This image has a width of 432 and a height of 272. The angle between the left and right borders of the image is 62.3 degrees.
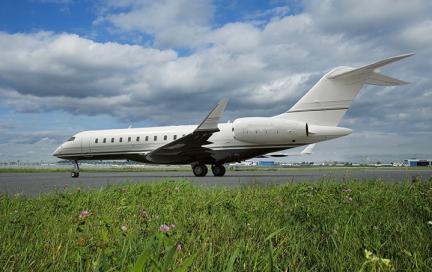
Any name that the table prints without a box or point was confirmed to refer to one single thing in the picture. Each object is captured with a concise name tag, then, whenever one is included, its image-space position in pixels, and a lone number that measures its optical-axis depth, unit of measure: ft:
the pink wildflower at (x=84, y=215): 7.63
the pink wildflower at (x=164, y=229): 5.98
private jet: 55.83
